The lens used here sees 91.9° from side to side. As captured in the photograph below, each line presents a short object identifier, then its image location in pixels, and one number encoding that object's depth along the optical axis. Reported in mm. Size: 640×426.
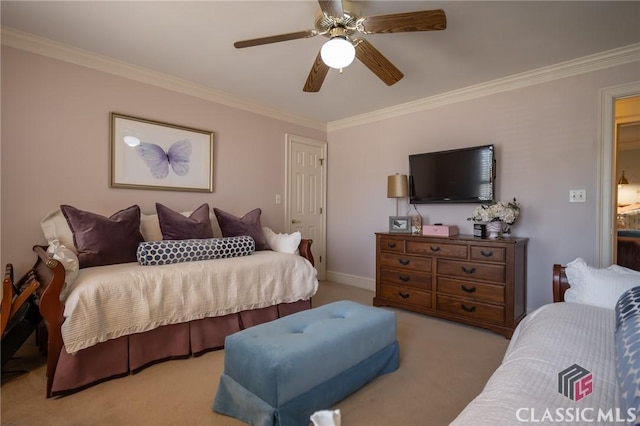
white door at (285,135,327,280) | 4309
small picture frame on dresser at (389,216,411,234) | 3518
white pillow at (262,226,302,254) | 3180
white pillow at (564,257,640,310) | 1435
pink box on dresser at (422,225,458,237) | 3168
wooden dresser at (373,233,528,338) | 2686
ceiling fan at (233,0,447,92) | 1706
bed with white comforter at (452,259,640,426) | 712
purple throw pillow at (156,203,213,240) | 2740
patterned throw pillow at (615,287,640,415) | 695
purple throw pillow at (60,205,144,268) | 2307
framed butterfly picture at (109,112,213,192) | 2867
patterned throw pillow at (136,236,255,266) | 2350
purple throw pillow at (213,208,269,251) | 3150
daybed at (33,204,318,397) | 1803
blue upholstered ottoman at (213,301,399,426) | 1402
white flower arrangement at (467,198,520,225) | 2854
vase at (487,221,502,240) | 2902
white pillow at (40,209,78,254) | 2361
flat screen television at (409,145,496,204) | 3150
